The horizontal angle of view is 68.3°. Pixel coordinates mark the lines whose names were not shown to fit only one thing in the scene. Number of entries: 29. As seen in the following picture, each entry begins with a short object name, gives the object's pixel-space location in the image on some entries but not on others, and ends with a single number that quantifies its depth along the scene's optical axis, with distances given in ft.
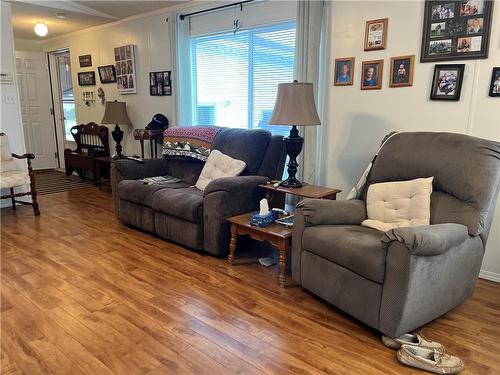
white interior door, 20.72
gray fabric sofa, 9.36
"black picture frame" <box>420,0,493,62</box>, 7.74
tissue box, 8.51
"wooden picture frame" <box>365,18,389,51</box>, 9.11
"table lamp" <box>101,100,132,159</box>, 16.17
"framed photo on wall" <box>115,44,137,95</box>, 16.25
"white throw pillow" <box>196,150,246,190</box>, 10.49
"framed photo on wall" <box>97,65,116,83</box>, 17.54
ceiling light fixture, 14.32
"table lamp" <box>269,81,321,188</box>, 8.63
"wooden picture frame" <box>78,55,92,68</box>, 18.63
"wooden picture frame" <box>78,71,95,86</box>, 18.78
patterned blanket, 11.81
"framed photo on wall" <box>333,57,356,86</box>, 9.84
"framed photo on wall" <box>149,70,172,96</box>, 14.92
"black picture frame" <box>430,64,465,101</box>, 8.16
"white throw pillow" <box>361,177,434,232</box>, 7.06
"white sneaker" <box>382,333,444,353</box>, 5.91
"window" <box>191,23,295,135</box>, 11.59
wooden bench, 18.20
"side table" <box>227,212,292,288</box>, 8.05
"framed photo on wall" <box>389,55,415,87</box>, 8.80
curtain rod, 11.93
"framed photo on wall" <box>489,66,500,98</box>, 7.69
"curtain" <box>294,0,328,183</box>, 9.96
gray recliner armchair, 5.81
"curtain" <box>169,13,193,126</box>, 13.92
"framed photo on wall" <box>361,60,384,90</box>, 9.32
